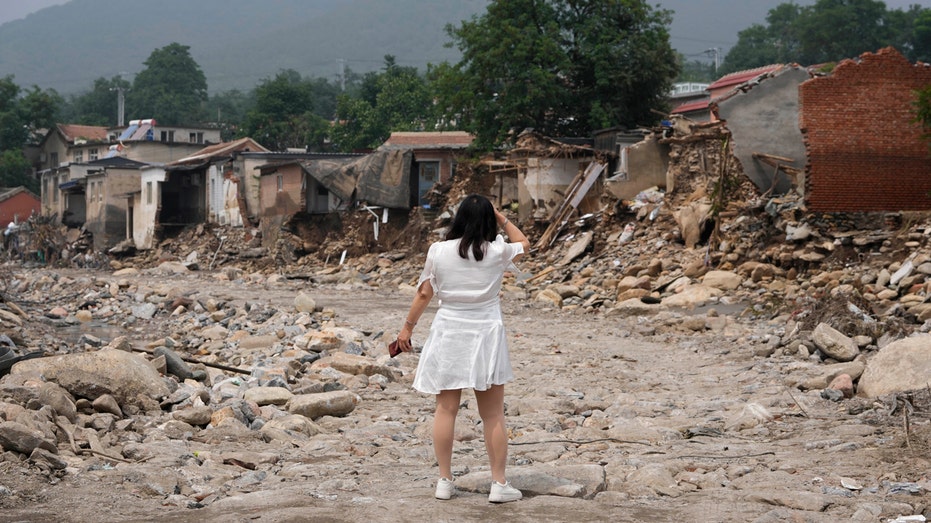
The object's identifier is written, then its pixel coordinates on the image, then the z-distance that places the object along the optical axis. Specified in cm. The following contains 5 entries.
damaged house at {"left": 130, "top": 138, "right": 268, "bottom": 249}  4200
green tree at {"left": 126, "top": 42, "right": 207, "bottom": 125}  9275
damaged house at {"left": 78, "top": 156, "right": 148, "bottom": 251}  4809
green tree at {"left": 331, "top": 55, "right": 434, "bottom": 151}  5500
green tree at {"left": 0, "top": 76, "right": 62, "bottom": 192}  6624
